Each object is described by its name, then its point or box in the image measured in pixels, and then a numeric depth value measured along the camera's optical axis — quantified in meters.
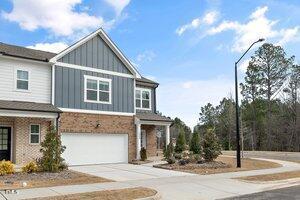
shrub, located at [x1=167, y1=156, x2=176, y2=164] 25.45
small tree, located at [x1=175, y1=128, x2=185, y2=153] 35.03
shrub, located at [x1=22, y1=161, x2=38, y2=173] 20.00
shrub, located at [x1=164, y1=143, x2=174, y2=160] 25.97
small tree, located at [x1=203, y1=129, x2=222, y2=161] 26.64
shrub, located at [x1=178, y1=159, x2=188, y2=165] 25.20
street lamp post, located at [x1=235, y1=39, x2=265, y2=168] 25.19
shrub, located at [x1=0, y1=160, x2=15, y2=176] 19.09
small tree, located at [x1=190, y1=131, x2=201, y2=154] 34.97
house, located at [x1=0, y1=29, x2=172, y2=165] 23.30
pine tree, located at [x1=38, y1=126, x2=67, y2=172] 20.22
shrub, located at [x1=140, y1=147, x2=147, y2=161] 28.44
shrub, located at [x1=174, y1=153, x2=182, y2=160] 27.39
